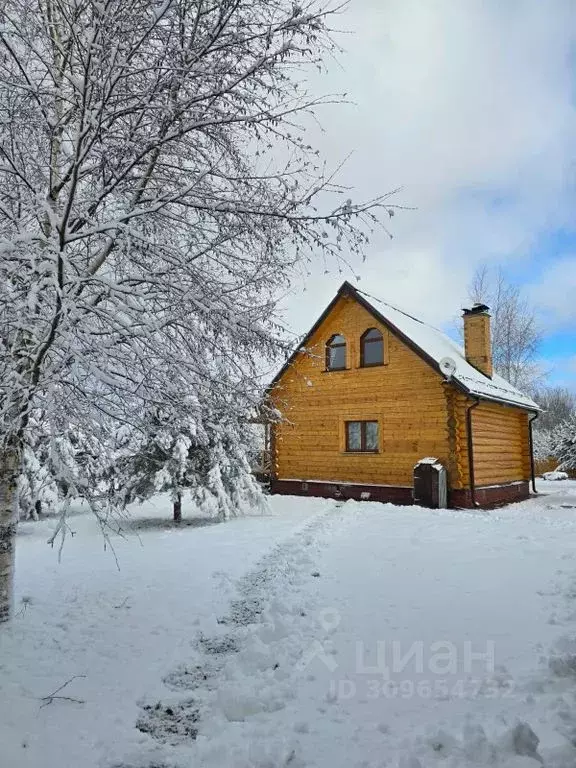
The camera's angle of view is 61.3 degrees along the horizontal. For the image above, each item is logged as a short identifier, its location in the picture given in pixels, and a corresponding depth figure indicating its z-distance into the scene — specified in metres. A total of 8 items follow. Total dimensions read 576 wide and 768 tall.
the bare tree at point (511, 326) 28.11
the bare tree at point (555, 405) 48.94
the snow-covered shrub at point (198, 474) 10.73
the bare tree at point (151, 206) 3.48
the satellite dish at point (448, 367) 13.53
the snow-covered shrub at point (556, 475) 26.50
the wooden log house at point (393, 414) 13.85
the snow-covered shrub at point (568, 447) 19.78
